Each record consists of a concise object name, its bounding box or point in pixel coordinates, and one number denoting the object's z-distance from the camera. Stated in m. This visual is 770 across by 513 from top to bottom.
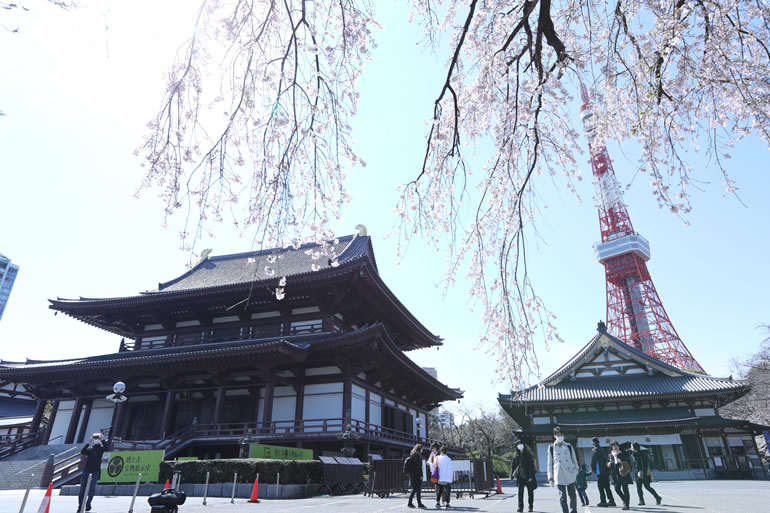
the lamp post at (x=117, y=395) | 12.88
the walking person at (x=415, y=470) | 9.13
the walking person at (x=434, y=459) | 9.55
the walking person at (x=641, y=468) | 9.40
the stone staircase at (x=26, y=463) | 15.55
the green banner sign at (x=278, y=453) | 12.91
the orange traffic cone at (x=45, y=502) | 5.92
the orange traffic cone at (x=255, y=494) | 10.16
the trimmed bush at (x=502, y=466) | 32.88
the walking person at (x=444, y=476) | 9.56
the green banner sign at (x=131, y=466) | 12.05
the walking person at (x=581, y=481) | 8.86
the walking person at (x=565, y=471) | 7.22
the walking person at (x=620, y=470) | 8.64
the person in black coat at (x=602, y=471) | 9.11
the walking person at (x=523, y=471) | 8.59
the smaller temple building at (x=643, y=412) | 21.38
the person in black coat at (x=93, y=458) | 8.18
